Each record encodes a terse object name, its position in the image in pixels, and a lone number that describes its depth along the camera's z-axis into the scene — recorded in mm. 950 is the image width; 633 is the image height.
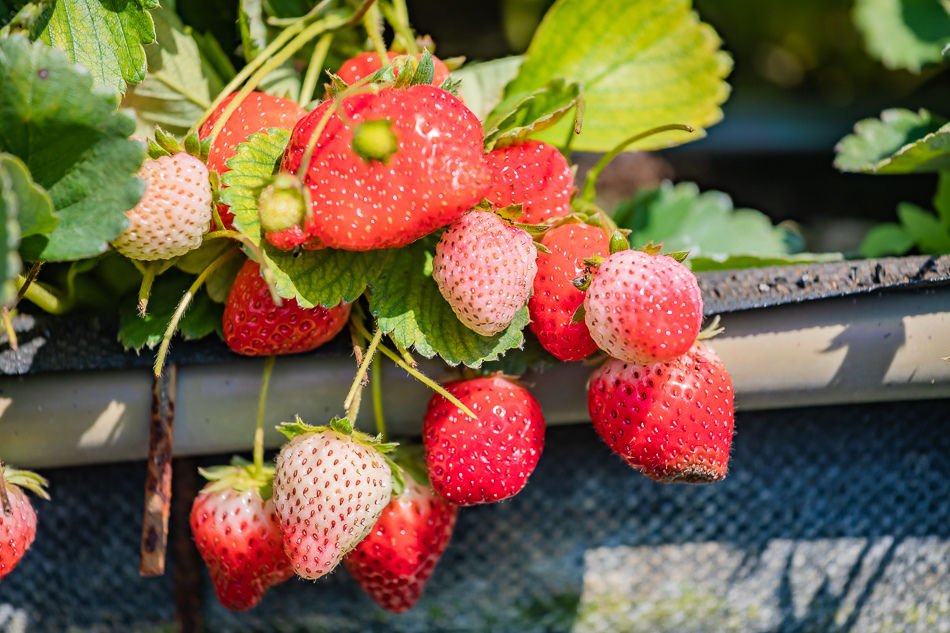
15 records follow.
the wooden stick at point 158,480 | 556
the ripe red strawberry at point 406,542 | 557
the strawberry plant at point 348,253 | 520
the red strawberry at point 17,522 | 539
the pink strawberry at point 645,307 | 523
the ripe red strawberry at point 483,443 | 545
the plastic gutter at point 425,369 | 563
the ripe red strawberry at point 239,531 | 550
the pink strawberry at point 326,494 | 530
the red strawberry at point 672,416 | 541
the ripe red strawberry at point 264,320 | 542
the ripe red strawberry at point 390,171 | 519
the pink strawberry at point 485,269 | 525
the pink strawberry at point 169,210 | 522
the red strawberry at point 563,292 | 540
